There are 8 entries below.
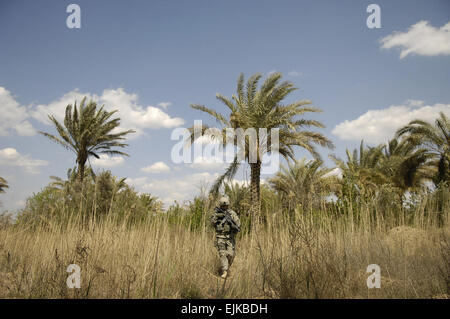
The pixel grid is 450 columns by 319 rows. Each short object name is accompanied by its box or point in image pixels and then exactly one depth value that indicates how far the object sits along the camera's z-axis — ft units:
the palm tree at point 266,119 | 39.19
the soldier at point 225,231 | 18.37
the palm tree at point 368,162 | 56.75
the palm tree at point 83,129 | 50.11
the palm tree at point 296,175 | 48.87
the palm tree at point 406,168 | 50.39
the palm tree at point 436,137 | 46.60
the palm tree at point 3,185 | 61.75
